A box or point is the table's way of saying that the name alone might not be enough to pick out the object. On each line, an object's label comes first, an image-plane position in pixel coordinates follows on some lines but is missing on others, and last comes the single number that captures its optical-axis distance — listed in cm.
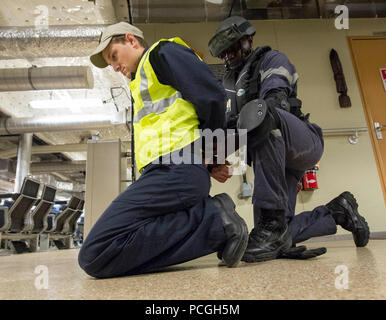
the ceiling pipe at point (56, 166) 898
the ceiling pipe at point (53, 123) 588
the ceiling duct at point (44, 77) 403
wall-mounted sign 292
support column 631
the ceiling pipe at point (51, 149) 756
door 273
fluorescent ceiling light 489
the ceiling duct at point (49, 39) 330
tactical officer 95
